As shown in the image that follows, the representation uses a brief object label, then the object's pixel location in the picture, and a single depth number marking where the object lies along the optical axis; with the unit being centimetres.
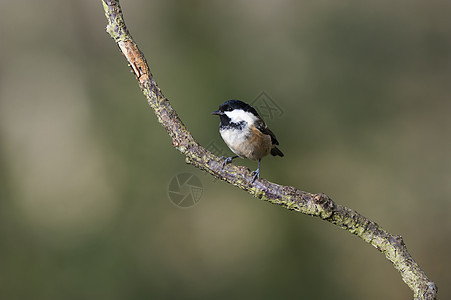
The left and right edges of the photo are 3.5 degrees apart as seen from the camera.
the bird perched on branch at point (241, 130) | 603
